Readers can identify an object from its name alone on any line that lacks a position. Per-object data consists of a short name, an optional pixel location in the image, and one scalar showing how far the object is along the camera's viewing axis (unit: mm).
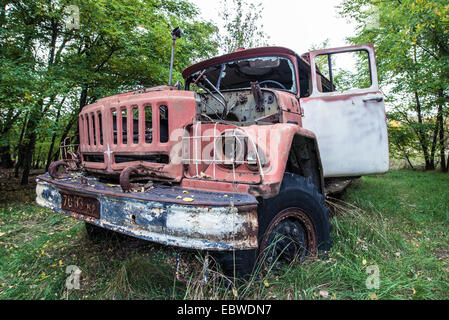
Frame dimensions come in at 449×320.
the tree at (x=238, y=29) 9211
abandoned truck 1454
